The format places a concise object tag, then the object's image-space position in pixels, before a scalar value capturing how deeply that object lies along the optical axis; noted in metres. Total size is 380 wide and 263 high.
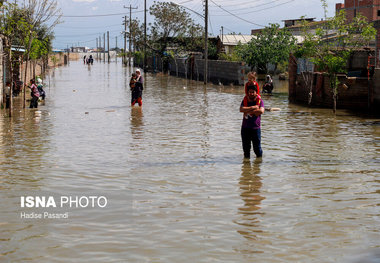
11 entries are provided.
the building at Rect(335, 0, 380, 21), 62.16
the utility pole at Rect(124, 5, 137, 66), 70.04
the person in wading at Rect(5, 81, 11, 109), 21.84
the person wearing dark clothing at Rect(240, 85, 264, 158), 10.64
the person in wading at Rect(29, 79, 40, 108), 22.20
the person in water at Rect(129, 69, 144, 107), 22.28
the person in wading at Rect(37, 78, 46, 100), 25.98
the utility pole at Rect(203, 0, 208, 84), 42.17
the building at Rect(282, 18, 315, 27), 91.06
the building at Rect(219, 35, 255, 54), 63.80
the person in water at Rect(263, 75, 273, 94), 33.19
